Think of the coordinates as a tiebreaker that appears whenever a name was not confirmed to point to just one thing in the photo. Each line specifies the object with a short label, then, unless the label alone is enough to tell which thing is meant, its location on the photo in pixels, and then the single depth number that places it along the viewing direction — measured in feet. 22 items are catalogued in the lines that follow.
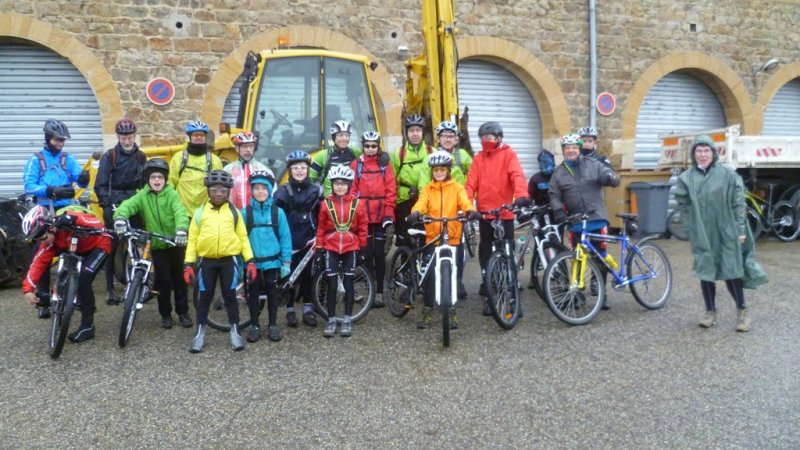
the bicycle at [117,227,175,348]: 16.61
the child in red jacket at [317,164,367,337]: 17.94
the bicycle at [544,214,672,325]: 18.44
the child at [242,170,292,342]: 17.37
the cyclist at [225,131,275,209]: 19.61
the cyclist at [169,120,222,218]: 19.93
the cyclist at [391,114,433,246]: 21.09
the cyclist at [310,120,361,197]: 20.26
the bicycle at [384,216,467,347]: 16.55
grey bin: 34.58
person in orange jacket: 18.10
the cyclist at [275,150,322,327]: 18.63
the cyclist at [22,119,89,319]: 20.89
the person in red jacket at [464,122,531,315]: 19.72
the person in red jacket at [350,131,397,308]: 19.77
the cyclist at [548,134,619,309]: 19.84
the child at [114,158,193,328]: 17.56
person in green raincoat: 17.71
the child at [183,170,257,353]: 16.28
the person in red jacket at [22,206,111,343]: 16.11
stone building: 34.12
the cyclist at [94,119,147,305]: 19.72
